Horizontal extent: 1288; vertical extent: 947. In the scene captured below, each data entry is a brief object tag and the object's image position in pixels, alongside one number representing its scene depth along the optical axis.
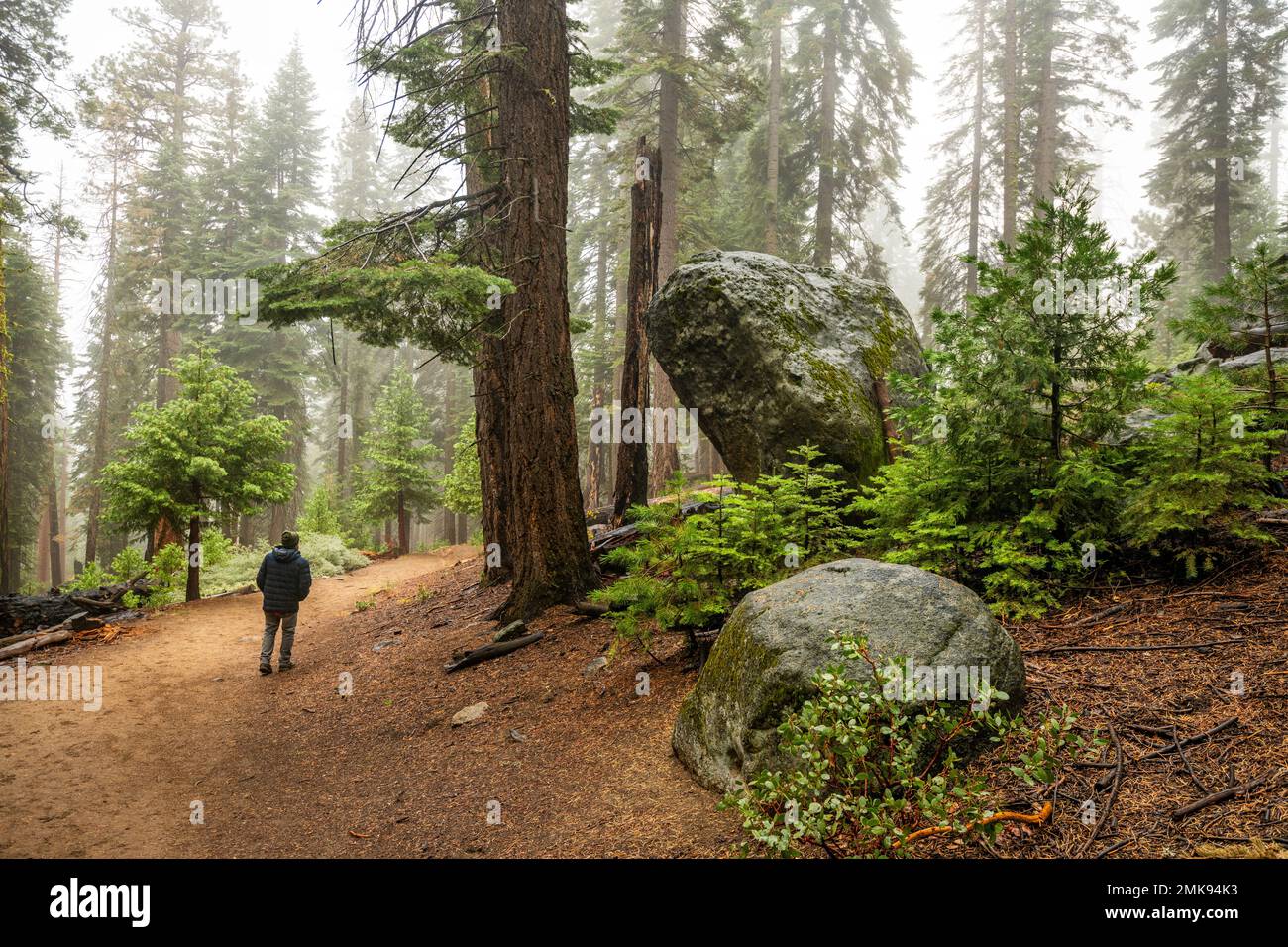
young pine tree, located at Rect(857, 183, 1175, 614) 4.98
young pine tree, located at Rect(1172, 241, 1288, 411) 5.88
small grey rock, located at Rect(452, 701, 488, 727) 6.04
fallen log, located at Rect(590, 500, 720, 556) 9.55
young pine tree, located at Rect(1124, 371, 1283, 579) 4.64
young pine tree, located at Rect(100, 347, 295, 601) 12.45
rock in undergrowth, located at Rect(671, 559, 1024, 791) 3.62
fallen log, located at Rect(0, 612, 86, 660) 9.38
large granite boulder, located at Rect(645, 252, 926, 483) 7.46
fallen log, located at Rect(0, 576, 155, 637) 10.91
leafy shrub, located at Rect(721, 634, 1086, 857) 2.64
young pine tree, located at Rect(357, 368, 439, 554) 22.92
